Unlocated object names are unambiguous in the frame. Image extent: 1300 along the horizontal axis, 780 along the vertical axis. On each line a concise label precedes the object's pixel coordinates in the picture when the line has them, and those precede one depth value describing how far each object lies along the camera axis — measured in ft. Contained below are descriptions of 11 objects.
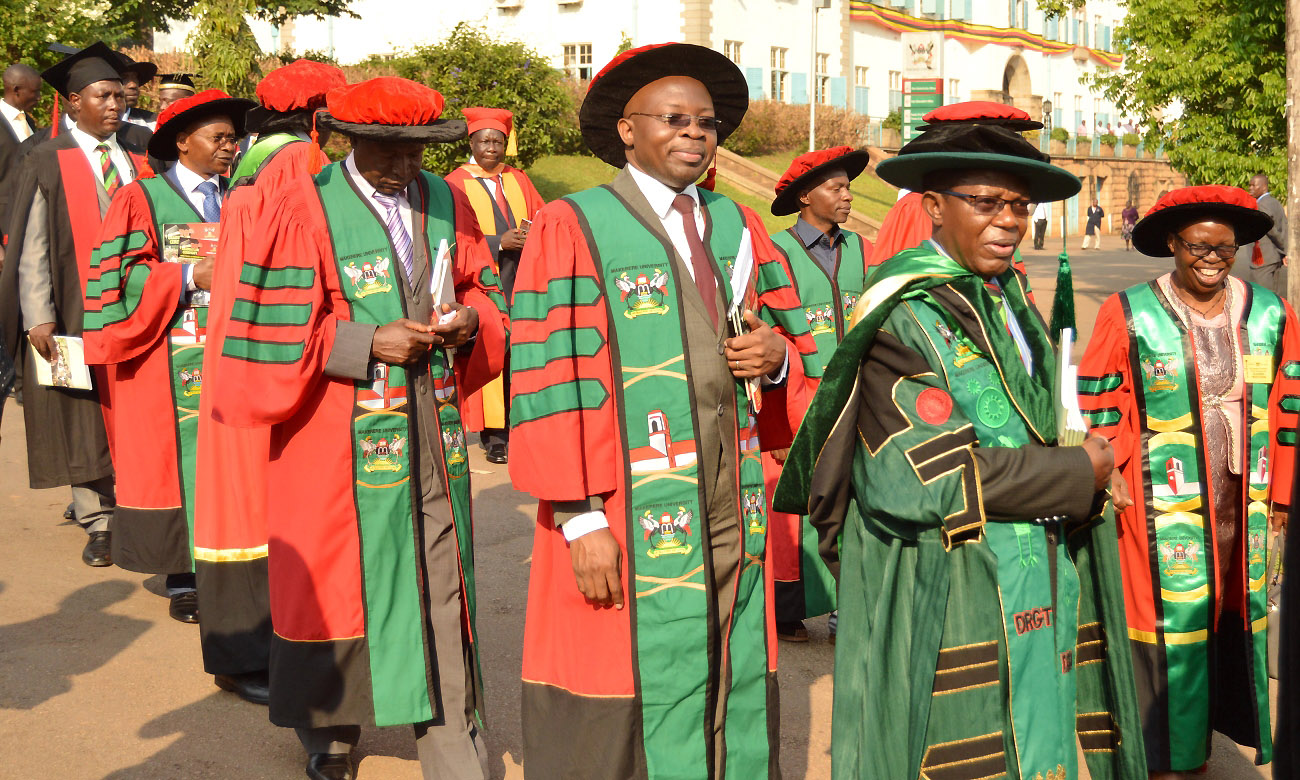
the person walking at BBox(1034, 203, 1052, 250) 127.34
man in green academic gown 10.43
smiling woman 16.30
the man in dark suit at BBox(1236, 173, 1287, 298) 47.14
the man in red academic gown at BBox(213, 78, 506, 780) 14.65
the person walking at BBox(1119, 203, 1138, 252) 137.80
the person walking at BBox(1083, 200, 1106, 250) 130.72
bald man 39.91
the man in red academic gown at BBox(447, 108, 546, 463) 35.63
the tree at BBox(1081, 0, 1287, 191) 44.65
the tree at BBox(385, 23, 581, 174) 77.77
